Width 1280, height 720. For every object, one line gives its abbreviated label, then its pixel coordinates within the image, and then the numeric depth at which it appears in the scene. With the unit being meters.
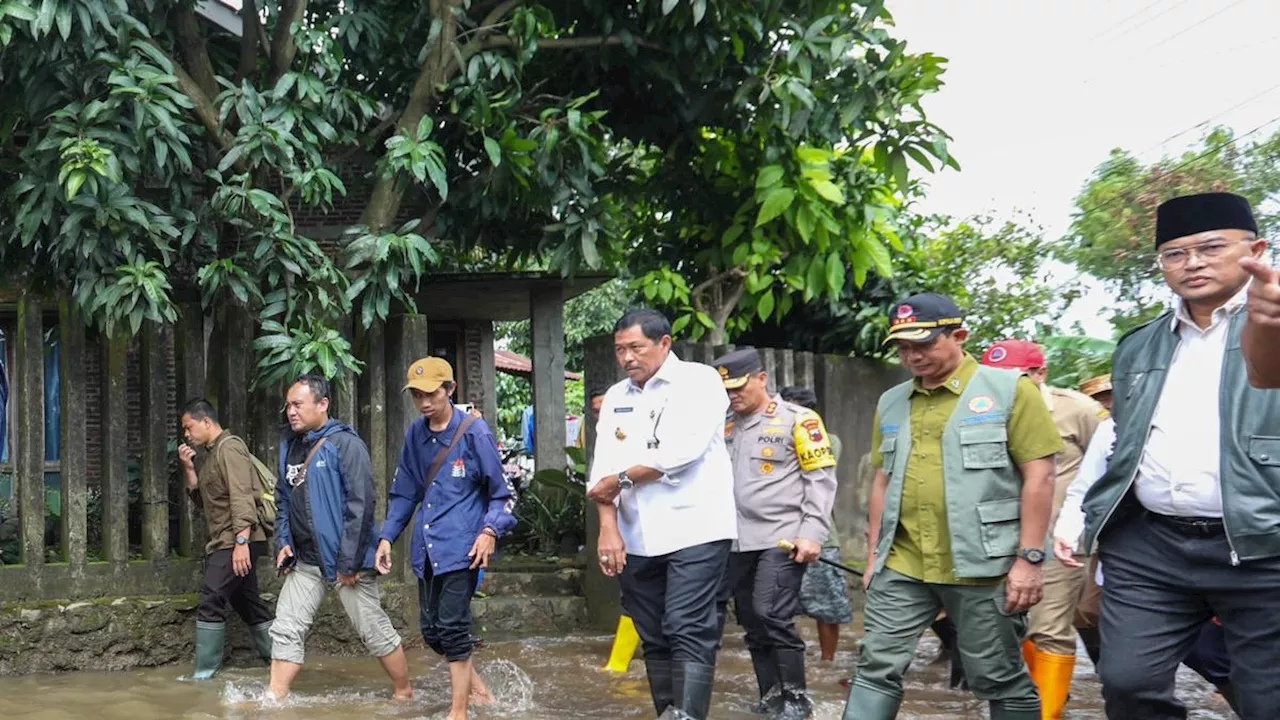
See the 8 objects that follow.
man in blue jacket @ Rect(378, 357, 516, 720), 7.09
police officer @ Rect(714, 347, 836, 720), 7.16
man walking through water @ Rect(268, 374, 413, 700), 7.68
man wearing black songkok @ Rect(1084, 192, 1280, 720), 4.17
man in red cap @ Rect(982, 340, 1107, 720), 6.66
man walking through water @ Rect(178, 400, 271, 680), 8.48
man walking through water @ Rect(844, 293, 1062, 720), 5.13
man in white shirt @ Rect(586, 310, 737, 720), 6.19
